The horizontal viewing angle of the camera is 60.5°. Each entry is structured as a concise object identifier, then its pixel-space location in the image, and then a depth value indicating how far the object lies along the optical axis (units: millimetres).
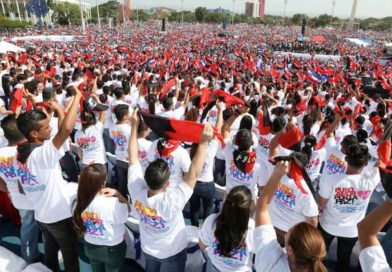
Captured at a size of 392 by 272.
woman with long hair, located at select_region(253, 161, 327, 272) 1687
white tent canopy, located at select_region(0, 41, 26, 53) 16531
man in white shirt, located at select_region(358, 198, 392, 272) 1794
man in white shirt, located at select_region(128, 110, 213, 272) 2639
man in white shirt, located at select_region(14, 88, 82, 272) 2695
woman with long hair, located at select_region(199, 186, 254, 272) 2336
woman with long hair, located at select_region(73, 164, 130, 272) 2699
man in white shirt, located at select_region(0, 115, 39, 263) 3301
